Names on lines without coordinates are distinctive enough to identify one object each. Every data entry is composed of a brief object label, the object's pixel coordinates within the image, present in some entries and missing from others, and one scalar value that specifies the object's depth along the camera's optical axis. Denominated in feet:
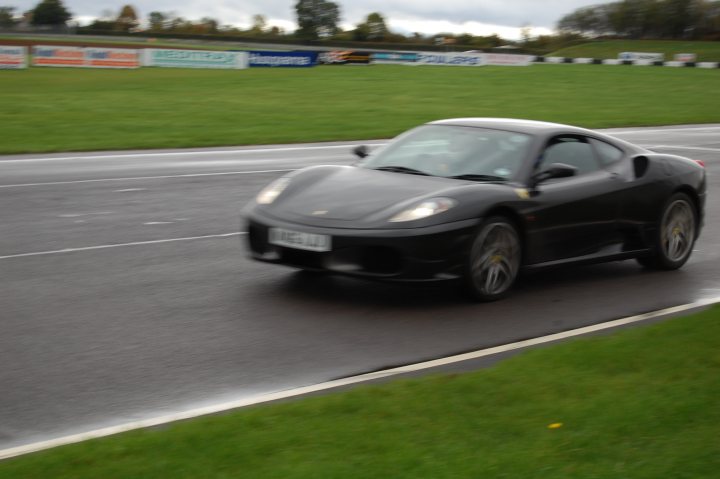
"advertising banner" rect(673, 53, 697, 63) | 304.71
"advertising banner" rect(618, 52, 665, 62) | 297.12
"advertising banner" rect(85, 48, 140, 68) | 162.40
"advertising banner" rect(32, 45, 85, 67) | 161.89
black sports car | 24.43
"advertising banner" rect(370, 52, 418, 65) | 231.71
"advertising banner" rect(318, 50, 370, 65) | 209.36
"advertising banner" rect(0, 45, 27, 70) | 150.03
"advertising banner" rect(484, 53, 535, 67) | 233.35
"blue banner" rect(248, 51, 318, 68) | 187.62
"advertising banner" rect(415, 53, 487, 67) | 228.02
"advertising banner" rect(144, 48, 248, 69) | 169.73
